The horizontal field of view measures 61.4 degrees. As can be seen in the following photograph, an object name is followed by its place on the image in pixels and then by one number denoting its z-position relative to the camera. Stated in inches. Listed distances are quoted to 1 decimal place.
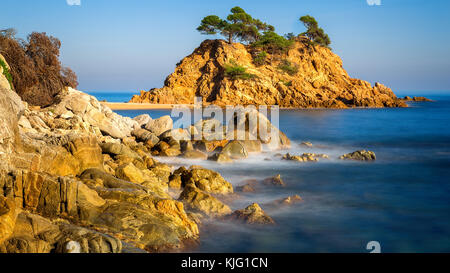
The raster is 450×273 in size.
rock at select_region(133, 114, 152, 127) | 774.2
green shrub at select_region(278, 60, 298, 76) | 2384.0
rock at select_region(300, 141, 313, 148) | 785.6
